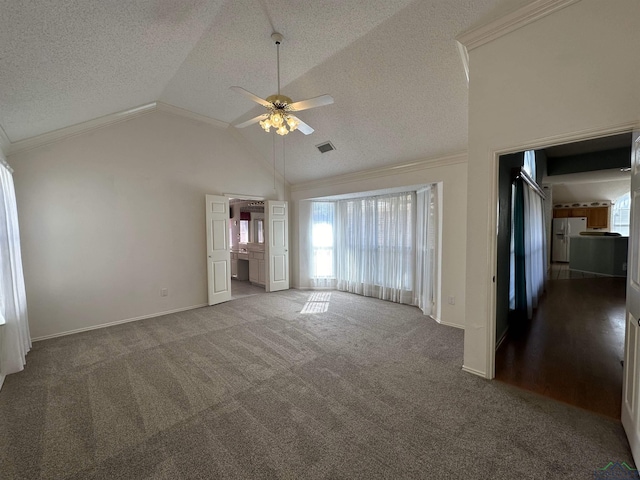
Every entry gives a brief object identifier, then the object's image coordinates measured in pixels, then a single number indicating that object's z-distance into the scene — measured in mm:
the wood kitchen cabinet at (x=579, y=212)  9055
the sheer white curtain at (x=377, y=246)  4996
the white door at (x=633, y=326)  1602
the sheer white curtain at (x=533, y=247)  4062
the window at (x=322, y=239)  6258
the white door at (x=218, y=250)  4953
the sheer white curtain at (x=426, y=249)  4242
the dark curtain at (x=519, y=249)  3699
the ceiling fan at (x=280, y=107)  2408
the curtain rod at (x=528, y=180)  3498
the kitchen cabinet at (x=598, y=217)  8734
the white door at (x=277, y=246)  5914
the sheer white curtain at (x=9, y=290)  2607
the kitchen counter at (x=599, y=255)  6750
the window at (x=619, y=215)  8672
